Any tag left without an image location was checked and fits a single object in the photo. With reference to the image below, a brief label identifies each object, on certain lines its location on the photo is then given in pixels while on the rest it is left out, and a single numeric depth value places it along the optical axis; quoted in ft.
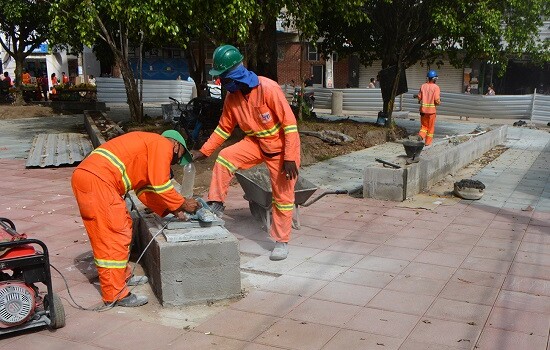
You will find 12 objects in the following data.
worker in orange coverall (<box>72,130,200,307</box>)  13.46
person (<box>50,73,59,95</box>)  91.81
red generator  11.77
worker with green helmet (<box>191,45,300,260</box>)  16.53
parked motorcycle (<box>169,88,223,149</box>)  39.60
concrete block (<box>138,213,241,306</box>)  13.89
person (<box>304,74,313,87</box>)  93.79
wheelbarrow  18.92
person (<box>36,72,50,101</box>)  86.67
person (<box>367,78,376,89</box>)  85.25
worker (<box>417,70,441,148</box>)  38.73
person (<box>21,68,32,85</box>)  93.50
